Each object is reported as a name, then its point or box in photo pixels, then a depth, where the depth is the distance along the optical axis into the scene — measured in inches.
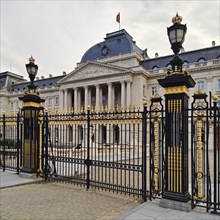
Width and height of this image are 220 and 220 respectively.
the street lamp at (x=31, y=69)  381.7
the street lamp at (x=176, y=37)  229.9
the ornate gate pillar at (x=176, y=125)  220.1
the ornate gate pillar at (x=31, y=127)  368.8
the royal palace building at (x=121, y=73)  1563.7
